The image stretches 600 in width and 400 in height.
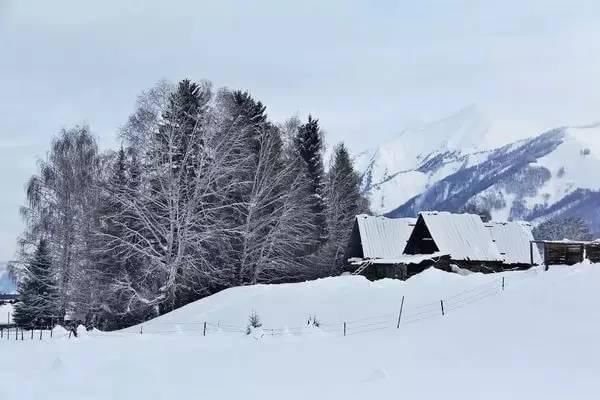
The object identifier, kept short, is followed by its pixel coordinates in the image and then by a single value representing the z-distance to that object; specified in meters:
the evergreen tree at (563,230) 129.00
